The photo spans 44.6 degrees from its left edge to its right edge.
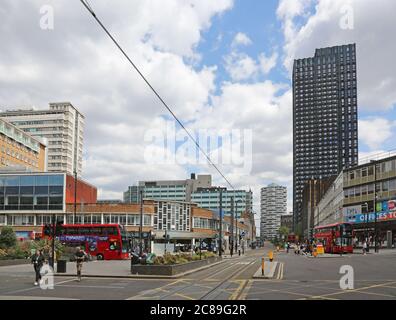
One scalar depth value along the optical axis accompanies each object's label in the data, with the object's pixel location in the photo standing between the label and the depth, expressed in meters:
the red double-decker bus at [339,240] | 56.91
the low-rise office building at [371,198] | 72.12
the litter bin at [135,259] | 28.59
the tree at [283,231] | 183.60
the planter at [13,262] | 35.16
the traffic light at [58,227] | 28.26
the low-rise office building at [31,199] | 79.81
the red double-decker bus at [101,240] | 48.16
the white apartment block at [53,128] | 163.00
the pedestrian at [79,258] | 23.28
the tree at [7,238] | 42.70
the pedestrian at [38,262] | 21.45
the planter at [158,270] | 25.84
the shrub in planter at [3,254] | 37.66
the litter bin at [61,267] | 27.77
